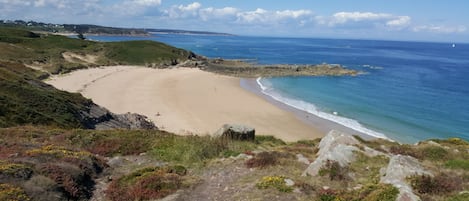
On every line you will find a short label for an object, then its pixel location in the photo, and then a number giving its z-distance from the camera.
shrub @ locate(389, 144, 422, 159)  16.44
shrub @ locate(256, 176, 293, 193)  10.88
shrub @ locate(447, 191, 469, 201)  9.94
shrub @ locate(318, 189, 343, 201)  10.23
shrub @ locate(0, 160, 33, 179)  10.31
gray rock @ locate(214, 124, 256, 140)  19.20
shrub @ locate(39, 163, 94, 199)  10.83
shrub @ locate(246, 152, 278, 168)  13.48
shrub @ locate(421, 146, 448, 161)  16.05
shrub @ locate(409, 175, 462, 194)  10.59
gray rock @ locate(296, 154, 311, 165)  14.20
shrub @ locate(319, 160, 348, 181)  11.95
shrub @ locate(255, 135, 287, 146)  20.77
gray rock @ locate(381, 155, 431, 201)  9.88
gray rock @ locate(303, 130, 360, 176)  12.54
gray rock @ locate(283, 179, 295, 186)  11.16
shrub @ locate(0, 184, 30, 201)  9.11
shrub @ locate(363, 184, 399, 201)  9.62
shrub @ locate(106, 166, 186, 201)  11.03
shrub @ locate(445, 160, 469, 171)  13.84
